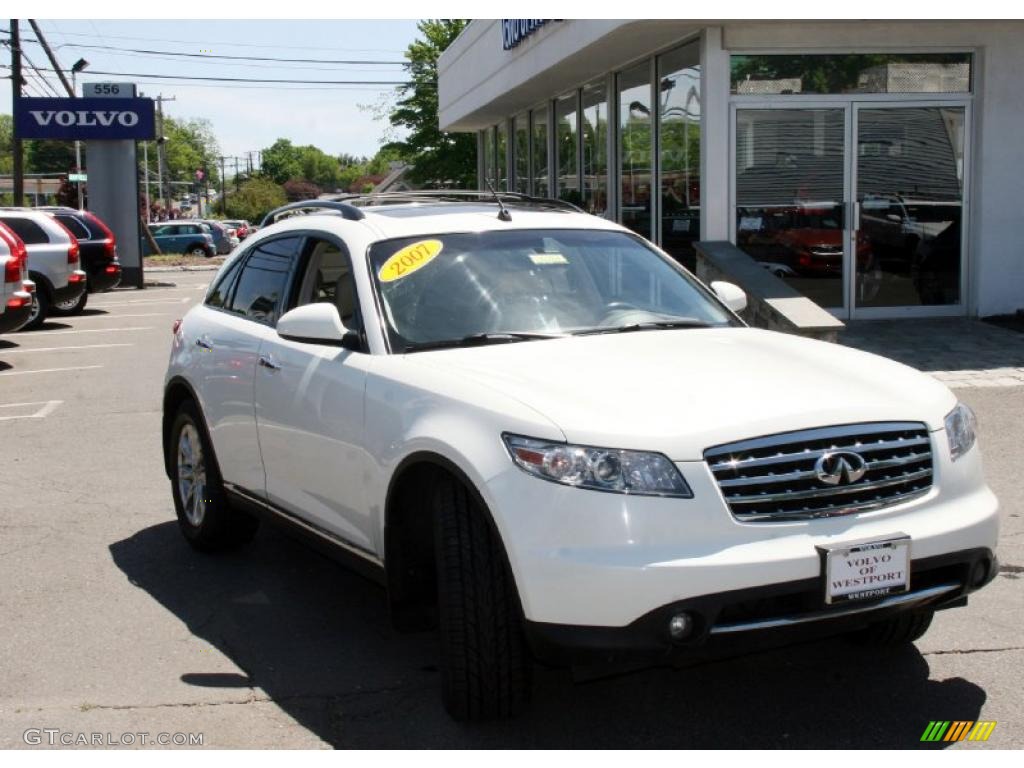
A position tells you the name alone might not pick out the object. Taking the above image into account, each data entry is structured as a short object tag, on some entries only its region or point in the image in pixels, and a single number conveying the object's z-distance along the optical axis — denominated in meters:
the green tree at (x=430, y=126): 48.16
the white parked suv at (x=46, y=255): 19.36
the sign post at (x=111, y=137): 29.14
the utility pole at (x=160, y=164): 84.75
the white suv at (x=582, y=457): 3.63
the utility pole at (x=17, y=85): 34.72
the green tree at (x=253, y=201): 103.56
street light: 43.91
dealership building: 14.03
